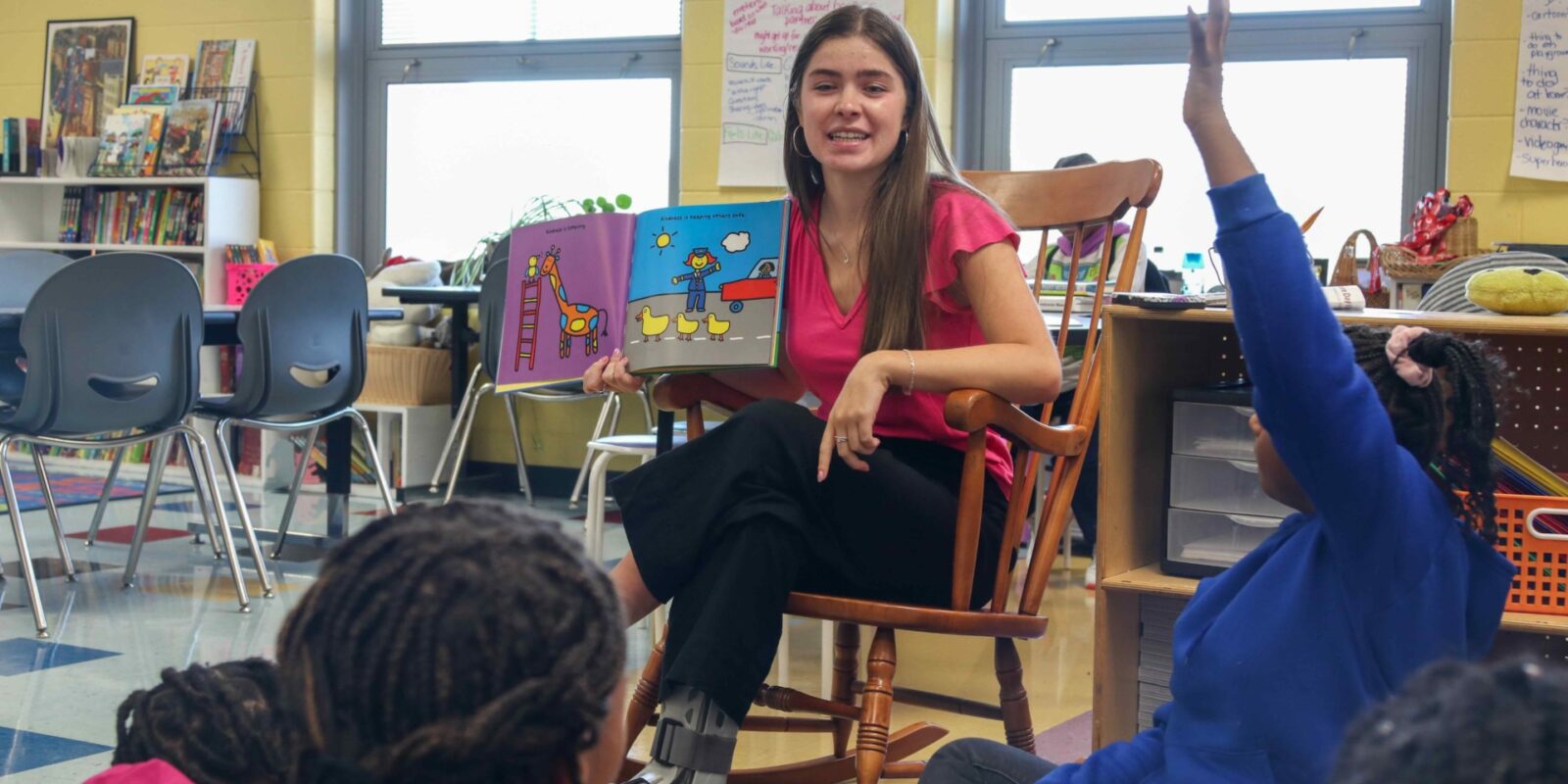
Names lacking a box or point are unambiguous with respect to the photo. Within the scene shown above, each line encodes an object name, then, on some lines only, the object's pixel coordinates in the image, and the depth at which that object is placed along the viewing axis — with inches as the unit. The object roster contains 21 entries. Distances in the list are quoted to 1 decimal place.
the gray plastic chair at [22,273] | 172.6
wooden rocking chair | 65.4
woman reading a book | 62.3
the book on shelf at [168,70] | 235.3
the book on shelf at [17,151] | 238.2
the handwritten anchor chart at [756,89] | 198.2
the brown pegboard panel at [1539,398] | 75.0
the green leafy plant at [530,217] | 211.9
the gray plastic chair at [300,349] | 145.4
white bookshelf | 223.5
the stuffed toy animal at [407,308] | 213.8
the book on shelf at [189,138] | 227.3
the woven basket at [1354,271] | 129.5
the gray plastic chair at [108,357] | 125.0
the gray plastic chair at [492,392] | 175.6
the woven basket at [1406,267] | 137.3
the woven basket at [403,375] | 209.6
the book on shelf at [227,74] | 230.2
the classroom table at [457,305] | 192.7
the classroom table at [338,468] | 165.3
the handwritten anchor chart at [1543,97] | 162.4
